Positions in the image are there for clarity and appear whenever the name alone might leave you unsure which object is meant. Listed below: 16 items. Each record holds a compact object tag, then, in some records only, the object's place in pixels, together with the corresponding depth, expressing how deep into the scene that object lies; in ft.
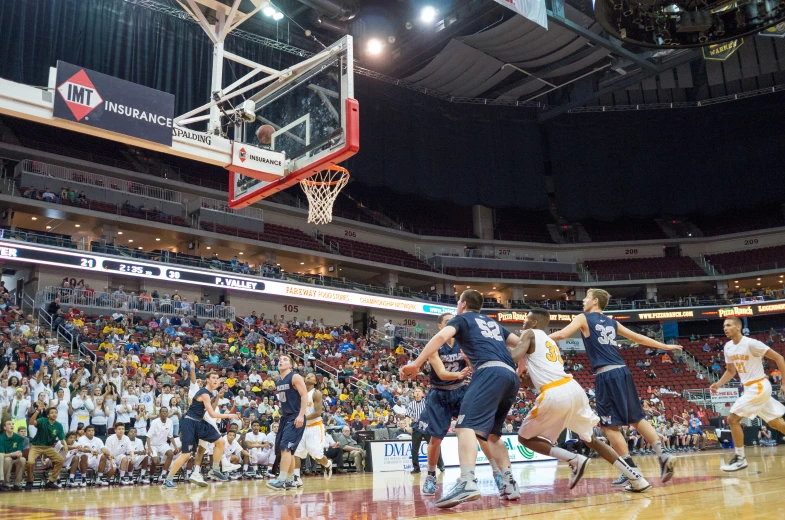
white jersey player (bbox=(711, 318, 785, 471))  29.04
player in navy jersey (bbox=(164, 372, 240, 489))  32.91
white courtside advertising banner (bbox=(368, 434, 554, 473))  49.39
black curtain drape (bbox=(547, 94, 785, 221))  139.13
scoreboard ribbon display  81.35
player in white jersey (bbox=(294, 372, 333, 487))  33.30
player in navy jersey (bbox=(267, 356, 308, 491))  30.01
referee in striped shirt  40.47
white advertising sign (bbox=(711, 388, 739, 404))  82.63
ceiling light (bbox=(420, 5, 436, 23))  92.89
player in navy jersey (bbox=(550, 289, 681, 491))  23.09
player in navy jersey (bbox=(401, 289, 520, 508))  17.58
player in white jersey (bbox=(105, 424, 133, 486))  41.73
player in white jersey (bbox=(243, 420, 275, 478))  48.06
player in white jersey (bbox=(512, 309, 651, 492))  20.38
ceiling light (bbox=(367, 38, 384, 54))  96.17
